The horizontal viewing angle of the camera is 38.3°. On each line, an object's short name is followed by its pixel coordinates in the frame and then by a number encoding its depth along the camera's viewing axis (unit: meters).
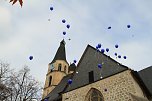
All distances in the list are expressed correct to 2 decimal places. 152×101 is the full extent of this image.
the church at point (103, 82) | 13.41
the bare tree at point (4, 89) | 14.23
